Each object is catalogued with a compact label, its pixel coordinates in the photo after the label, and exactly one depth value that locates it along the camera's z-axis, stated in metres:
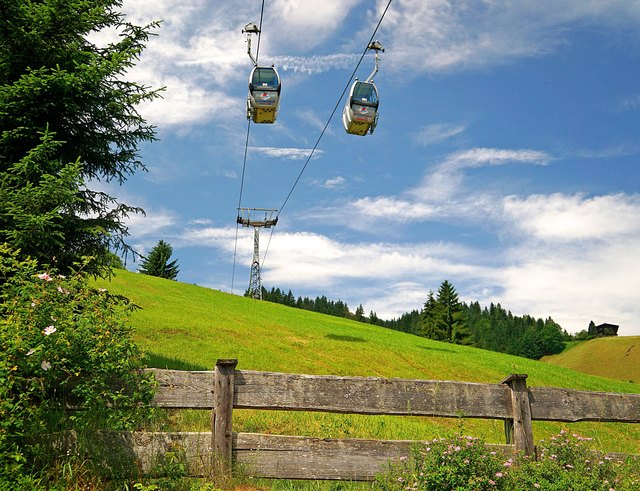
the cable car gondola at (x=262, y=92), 16.03
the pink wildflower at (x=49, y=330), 5.54
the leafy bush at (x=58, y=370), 5.48
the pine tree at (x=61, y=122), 8.61
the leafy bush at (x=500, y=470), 6.06
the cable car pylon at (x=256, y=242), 52.47
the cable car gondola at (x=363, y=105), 16.41
